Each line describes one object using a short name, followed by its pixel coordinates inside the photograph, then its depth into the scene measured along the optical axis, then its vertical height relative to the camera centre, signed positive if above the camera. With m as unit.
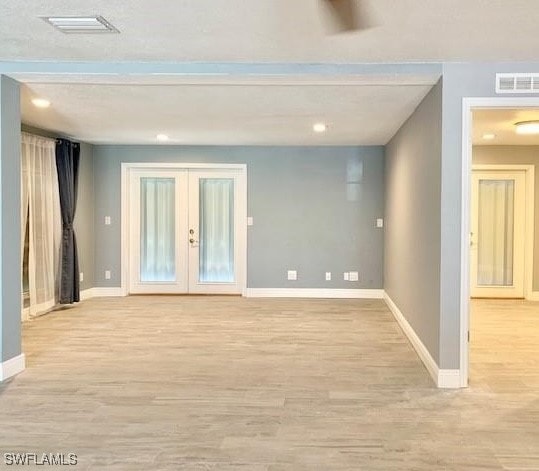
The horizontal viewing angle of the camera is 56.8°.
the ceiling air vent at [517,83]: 3.74 +1.04
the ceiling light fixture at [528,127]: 5.94 +1.14
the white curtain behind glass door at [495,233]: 8.28 -0.21
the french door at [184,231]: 8.14 -0.17
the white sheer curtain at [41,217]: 6.14 +0.05
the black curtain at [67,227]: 6.83 -0.09
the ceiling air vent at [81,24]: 2.97 +1.21
